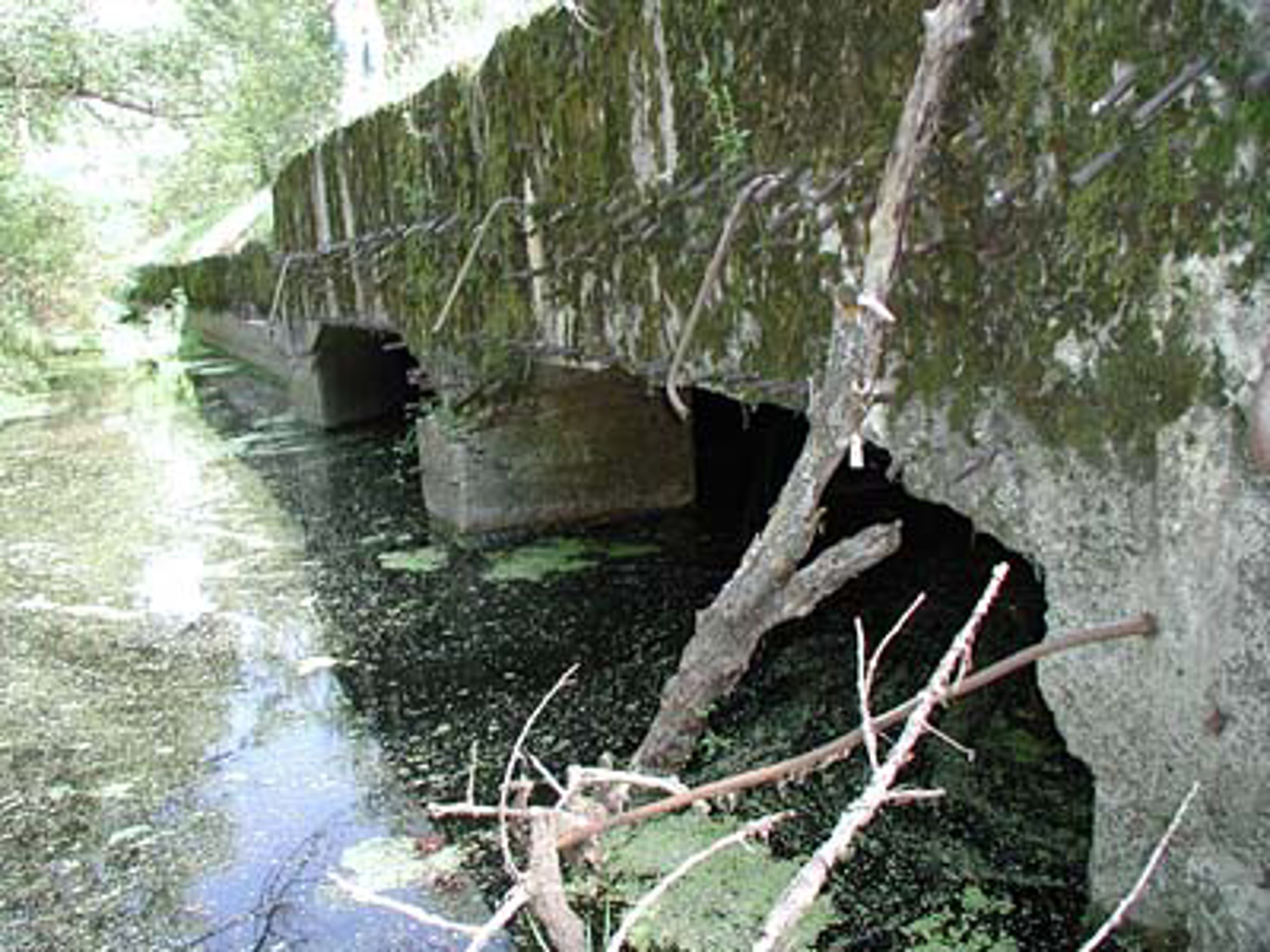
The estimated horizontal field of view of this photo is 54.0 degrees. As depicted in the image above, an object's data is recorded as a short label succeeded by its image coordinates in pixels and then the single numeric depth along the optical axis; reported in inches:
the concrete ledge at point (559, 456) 265.1
